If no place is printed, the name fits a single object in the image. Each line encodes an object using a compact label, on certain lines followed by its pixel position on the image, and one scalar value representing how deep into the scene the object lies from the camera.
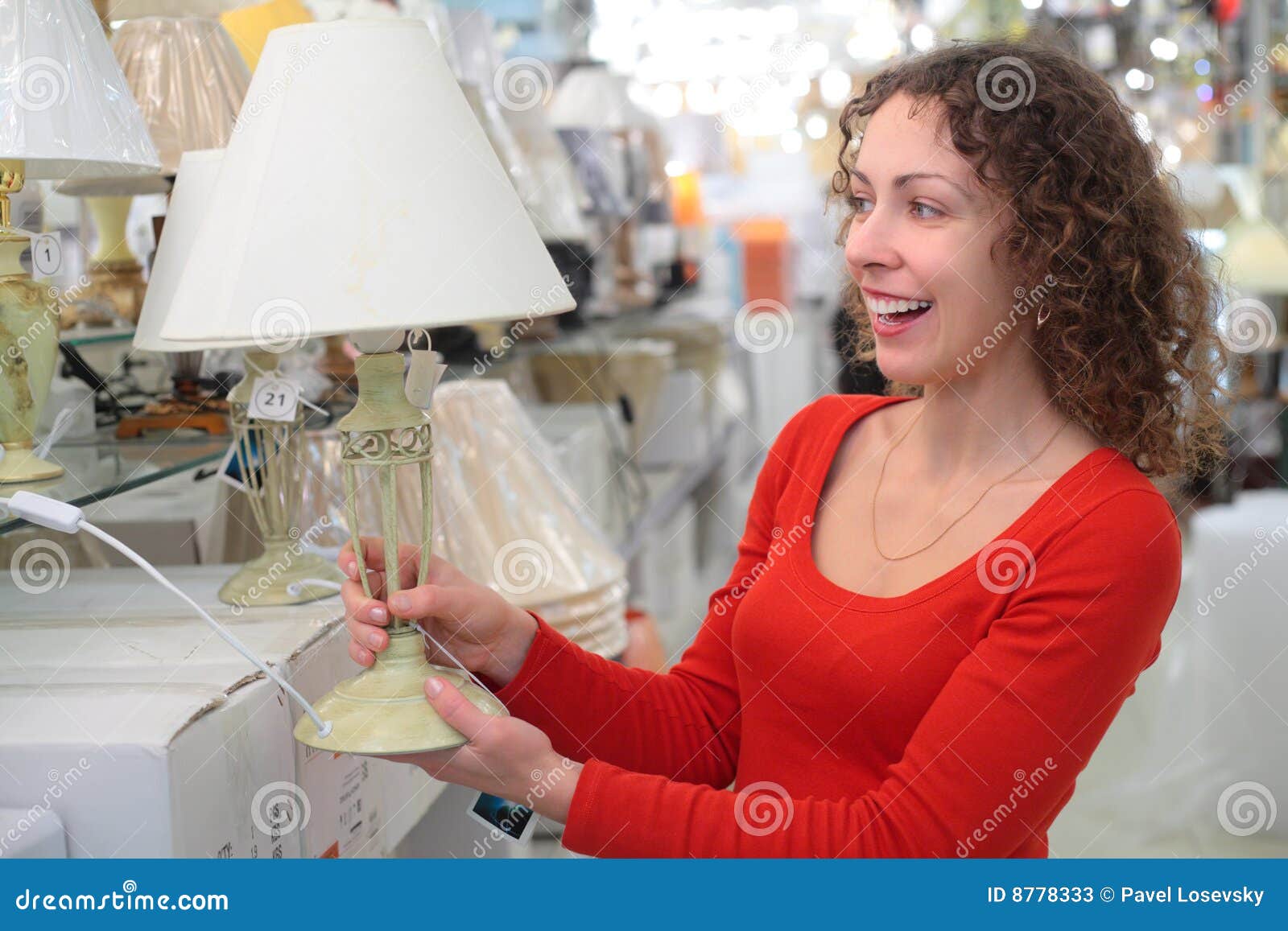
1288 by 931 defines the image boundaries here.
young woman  1.07
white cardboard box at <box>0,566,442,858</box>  1.00
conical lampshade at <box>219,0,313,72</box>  1.94
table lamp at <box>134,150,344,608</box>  1.32
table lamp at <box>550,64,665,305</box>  3.91
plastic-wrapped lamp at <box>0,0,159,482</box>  1.18
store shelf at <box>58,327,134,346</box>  1.79
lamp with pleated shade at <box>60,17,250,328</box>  1.58
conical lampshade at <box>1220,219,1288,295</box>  4.46
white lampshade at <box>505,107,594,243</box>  2.87
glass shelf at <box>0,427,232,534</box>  1.35
